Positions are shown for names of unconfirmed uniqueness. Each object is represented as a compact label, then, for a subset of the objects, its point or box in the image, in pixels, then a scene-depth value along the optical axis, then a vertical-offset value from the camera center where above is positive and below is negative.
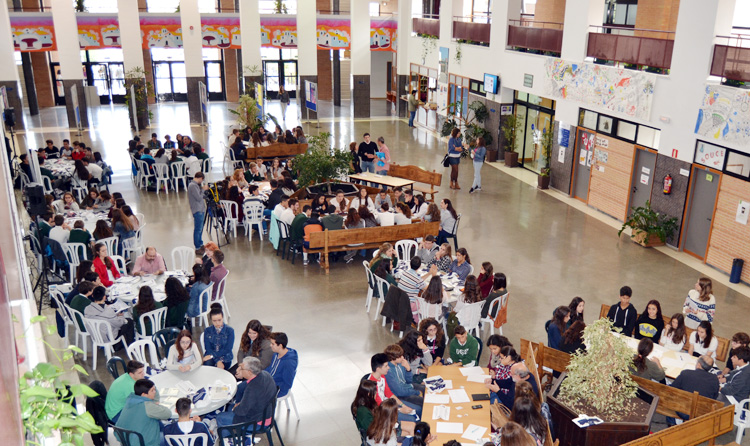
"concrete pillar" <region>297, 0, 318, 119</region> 26.19 -0.56
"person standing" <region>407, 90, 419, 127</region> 26.19 -3.08
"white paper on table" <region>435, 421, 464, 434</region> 6.10 -3.68
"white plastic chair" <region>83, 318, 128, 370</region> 8.03 -3.78
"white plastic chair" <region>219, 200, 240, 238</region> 13.23 -3.73
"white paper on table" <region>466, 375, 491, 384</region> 6.95 -3.67
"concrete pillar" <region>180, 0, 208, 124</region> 25.64 -0.95
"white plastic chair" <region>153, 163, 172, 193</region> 16.34 -3.64
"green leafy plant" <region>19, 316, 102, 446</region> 1.91 -1.16
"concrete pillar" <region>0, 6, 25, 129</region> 21.88 -1.95
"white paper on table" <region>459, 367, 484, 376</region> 7.12 -3.68
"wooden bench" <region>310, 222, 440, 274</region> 11.34 -3.62
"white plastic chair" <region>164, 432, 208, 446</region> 5.87 -3.66
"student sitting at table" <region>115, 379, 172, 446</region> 5.84 -3.42
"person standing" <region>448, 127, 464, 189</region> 16.89 -3.16
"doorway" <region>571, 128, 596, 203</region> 15.64 -3.24
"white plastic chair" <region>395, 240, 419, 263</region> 11.22 -3.77
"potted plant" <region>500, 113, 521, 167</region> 19.55 -3.11
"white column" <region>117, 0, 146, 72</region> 24.44 -0.27
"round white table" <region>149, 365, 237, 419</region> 6.37 -3.61
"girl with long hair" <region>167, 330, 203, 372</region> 6.93 -3.47
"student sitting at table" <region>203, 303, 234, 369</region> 7.48 -3.53
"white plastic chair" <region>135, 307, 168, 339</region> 8.20 -3.69
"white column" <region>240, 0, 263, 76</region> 26.05 -0.30
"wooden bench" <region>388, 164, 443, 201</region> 15.49 -3.53
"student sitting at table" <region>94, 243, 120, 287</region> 9.26 -3.38
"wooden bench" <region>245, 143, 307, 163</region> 17.89 -3.39
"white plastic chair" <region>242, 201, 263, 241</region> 13.08 -3.71
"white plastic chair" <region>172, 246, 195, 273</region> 10.32 -4.17
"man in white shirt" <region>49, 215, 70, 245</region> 10.75 -3.33
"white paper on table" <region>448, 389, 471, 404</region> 6.61 -3.68
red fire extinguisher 12.90 -2.99
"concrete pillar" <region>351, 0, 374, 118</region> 27.14 -1.10
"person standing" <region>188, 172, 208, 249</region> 12.31 -3.33
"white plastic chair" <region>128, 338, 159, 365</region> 7.38 -3.65
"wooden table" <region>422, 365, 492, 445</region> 6.05 -3.68
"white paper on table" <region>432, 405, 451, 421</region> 6.32 -3.68
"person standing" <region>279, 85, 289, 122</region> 30.25 -3.20
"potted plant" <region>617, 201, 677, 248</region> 12.92 -3.86
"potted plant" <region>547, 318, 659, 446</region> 6.20 -3.57
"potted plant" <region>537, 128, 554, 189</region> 17.22 -3.48
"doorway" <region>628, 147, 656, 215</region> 13.58 -3.07
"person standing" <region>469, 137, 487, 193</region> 16.42 -3.29
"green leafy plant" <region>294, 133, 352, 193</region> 13.98 -2.93
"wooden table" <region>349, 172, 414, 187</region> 14.81 -3.45
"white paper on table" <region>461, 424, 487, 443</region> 6.00 -3.68
